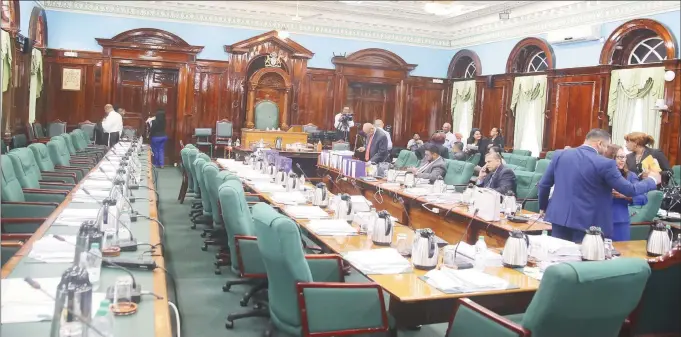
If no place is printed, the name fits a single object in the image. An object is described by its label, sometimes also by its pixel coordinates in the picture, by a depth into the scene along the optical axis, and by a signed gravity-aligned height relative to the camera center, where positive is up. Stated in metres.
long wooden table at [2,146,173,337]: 1.65 -0.59
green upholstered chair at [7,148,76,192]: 4.61 -0.50
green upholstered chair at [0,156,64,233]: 3.54 -0.63
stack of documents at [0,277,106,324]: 1.65 -0.57
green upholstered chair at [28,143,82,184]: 5.71 -0.54
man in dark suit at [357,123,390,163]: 7.89 -0.16
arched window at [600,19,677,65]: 8.62 +1.71
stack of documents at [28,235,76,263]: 2.34 -0.57
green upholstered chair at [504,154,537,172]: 9.09 -0.26
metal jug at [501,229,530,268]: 2.85 -0.53
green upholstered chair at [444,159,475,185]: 6.66 -0.36
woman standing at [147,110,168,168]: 11.14 -0.26
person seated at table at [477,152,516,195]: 5.01 -0.28
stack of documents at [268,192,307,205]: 4.59 -0.55
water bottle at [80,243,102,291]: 1.99 -0.51
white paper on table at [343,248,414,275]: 2.69 -0.60
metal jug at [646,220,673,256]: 3.19 -0.48
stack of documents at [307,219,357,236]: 3.45 -0.58
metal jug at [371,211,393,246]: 3.20 -0.52
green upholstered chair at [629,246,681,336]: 2.50 -0.65
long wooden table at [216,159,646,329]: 2.39 -0.66
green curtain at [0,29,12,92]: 7.80 +0.74
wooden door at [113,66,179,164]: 12.20 +0.55
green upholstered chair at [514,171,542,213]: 6.03 -0.46
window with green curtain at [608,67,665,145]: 8.75 +0.81
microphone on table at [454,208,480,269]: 2.78 -0.59
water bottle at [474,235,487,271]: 2.79 -0.55
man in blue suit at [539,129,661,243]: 3.73 -0.26
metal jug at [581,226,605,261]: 2.96 -0.50
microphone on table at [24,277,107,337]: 1.38 -0.49
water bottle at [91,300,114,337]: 1.43 -0.50
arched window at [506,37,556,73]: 10.85 +1.75
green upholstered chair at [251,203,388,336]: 2.42 -0.69
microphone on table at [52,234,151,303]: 1.92 -0.57
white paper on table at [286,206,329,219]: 3.97 -0.57
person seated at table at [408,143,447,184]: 6.35 -0.30
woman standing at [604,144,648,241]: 4.17 -0.45
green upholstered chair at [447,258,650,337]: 2.04 -0.56
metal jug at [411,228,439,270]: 2.74 -0.53
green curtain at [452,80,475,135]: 13.27 +0.84
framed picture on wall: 11.77 +0.78
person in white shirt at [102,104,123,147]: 10.53 -0.13
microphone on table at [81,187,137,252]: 2.57 -0.55
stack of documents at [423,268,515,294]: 2.46 -0.61
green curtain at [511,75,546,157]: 11.04 +0.68
